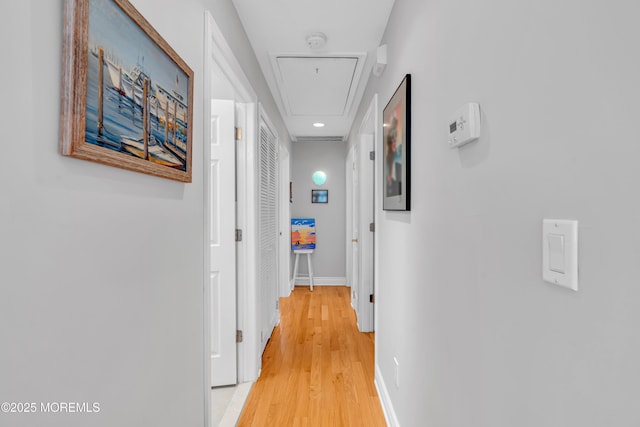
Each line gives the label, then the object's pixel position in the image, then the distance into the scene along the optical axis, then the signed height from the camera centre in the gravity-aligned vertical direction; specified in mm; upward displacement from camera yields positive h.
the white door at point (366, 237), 3488 -234
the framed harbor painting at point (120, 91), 665 +302
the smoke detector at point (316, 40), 2240 +1187
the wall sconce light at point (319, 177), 5578 +624
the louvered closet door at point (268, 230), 2891 -147
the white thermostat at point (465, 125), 897 +256
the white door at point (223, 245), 2324 -217
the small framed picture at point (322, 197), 5602 +292
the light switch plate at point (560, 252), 563 -65
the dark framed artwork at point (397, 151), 1620 +357
